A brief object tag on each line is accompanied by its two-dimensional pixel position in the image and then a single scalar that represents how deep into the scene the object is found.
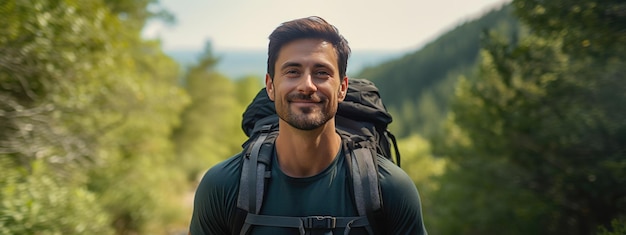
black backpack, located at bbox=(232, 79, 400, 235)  2.37
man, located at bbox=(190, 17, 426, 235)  2.42
